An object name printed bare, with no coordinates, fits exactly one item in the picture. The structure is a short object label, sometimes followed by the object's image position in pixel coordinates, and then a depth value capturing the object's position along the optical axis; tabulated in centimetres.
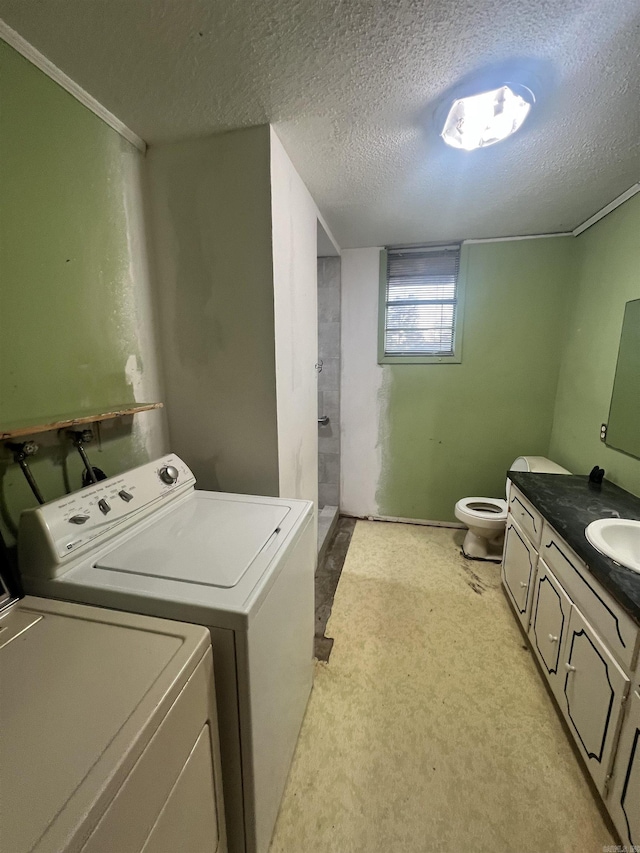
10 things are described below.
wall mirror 175
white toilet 242
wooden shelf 88
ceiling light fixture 122
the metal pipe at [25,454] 103
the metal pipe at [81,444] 120
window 271
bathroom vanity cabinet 102
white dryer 49
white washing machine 85
